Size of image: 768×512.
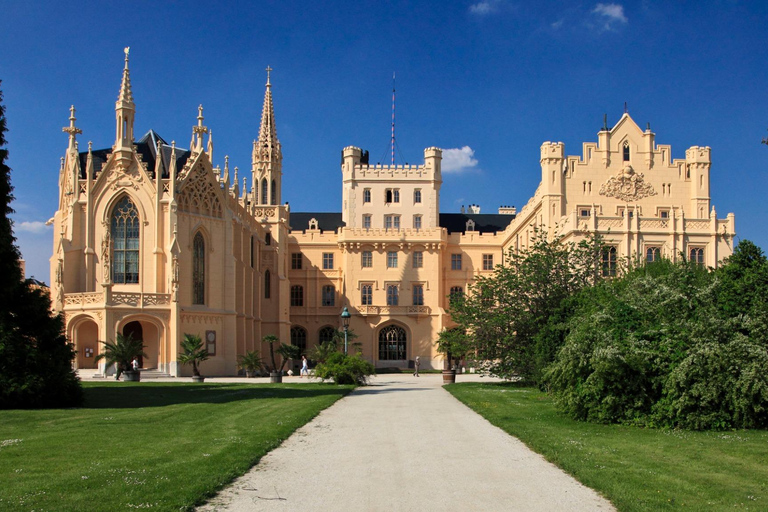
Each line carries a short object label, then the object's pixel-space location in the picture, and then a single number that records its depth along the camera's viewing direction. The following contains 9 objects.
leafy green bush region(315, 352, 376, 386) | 33.44
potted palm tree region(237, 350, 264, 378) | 41.34
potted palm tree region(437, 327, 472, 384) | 34.28
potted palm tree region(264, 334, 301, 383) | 42.03
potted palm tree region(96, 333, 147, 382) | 36.66
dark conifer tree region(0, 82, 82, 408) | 20.22
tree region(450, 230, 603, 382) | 31.84
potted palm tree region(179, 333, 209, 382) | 39.94
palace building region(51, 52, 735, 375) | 45.94
